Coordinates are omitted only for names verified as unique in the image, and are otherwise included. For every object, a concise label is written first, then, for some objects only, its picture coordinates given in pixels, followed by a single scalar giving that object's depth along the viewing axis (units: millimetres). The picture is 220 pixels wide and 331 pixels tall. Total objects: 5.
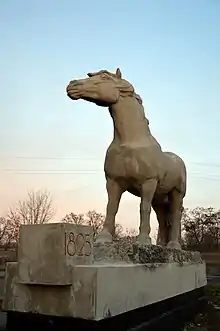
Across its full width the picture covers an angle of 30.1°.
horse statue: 5617
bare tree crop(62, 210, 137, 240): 33094
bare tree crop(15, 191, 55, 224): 28538
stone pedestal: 3990
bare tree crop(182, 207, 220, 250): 38500
